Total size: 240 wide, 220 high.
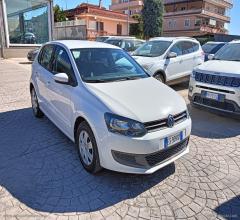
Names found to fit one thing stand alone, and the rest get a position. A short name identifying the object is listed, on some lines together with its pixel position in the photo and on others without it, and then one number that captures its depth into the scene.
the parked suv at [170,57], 7.88
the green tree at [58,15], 37.75
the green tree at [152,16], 37.73
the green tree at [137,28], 40.16
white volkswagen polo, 3.10
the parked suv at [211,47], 14.06
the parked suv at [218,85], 5.39
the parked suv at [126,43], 12.70
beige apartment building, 44.22
